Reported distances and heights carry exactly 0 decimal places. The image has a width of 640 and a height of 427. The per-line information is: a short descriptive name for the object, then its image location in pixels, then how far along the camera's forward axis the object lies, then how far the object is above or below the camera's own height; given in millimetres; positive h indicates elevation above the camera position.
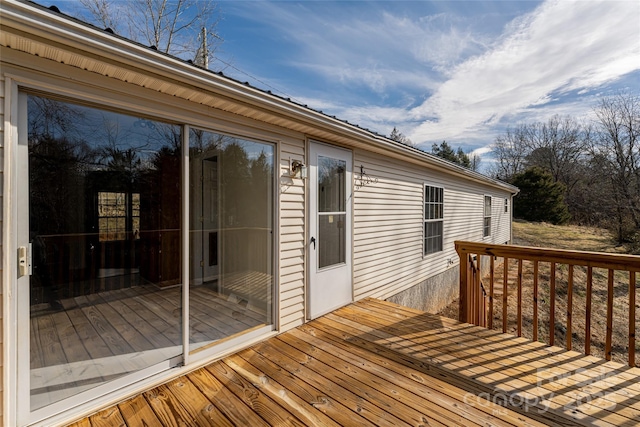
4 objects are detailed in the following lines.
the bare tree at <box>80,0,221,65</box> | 7842 +5408
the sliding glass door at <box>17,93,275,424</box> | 1845 -361
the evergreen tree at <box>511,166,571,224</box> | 19875 +895
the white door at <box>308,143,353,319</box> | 3527 -278
